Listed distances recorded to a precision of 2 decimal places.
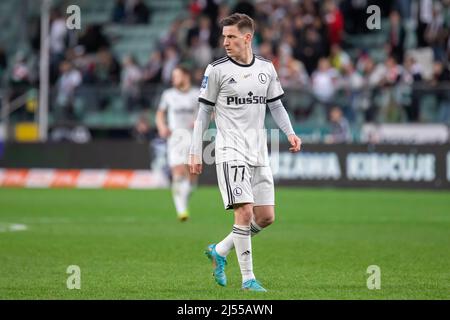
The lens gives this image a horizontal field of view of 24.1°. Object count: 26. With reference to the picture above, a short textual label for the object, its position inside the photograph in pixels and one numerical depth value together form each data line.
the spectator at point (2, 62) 33.06
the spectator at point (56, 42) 31.64
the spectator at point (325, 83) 26.86
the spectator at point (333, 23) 29.41
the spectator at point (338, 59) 28.51
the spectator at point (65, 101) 29.47
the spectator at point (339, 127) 26.55
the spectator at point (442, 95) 25.80
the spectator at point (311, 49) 29.00
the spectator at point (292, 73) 27.73
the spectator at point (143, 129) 28.50
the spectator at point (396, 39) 28.05
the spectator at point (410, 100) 25.88
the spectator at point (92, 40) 32.41
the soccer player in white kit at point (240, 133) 9.95
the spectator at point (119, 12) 34.81
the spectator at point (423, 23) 28.17
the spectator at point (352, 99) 26.50
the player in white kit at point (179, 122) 19.03
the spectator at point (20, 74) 31.14
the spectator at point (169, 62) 29.60
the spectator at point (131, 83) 28.86
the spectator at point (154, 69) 29.66
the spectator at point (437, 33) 27.44
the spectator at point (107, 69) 30.67
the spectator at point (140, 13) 34.37
